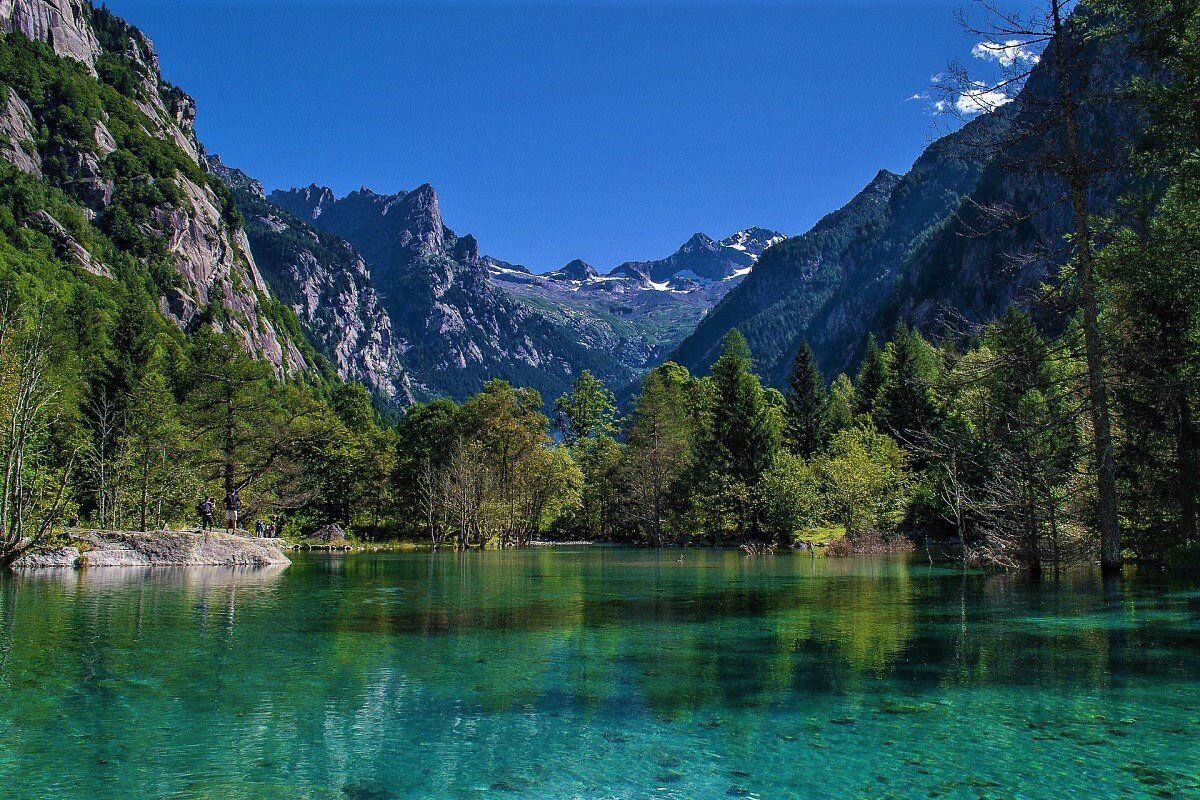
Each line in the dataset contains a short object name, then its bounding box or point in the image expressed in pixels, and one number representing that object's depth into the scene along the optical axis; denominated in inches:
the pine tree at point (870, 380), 2992.1
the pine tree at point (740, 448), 2292.1
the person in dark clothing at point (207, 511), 1317.7
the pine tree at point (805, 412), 2787.9
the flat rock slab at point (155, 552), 1060.5
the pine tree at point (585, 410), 3651.6
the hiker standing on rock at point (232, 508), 1501.0
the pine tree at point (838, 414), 2805.1
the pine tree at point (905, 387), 2514.8
